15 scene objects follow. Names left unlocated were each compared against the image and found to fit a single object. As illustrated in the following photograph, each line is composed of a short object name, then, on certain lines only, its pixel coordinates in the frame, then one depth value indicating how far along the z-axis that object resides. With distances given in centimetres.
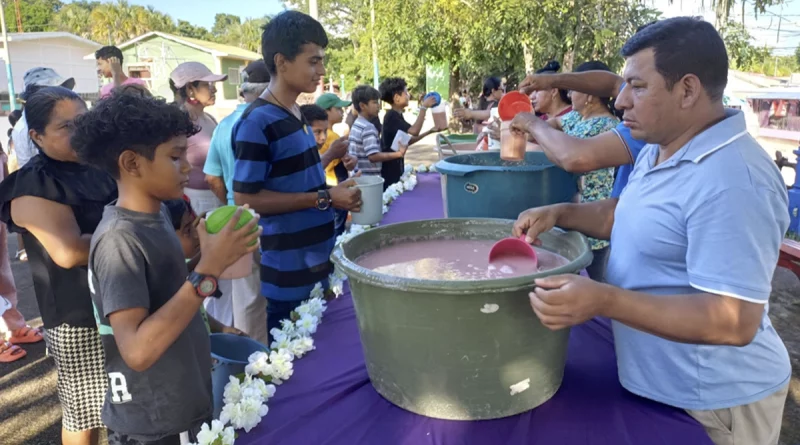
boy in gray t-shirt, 129
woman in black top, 182
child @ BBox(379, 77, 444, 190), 499
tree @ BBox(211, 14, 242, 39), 7575
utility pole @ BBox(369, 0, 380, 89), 1102
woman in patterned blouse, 252
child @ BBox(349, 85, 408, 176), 459
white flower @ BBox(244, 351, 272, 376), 146
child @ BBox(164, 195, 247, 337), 179
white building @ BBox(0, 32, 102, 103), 2048
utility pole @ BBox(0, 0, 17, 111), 1460
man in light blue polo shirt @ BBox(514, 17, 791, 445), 100
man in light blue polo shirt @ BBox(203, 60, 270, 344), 271
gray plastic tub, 107
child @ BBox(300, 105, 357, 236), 374
